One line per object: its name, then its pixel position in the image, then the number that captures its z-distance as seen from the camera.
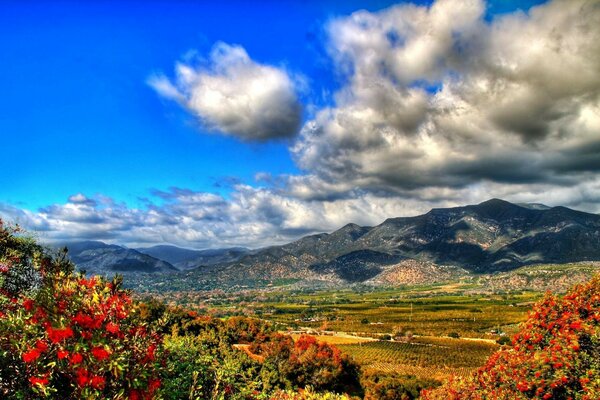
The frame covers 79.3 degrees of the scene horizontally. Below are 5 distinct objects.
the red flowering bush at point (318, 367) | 50.44
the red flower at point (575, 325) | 14.80
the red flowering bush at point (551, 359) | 13.52
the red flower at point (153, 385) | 8.61
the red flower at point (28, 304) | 8.66
